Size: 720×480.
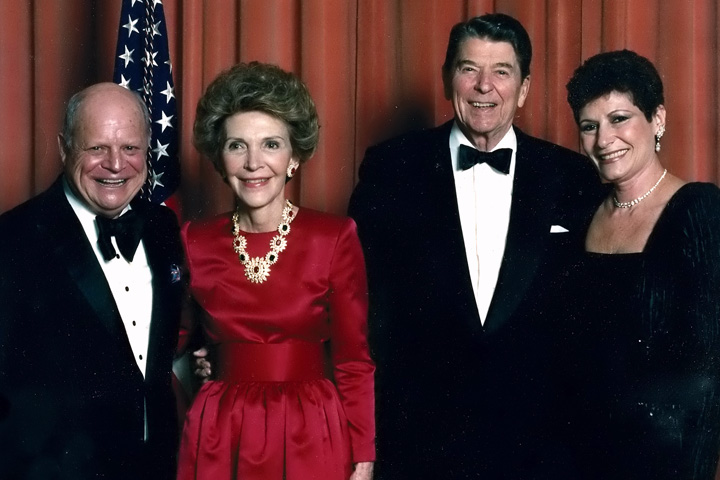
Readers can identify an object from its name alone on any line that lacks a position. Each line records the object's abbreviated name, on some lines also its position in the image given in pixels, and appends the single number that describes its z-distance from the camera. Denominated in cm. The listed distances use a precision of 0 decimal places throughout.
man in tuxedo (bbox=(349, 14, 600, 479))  277
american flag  328
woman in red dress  241
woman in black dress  242
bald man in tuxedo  236
